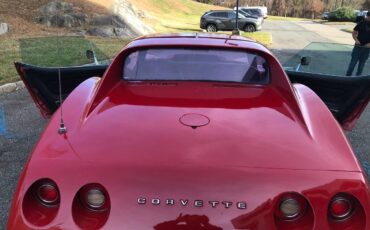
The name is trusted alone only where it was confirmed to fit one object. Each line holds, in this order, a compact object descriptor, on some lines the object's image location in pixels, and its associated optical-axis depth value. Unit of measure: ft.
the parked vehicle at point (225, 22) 98.07
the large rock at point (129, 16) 69.62
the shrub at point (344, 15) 163.63
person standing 32.04
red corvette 6.31
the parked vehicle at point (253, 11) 127.54
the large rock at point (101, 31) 61.98
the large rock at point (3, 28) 53.42
